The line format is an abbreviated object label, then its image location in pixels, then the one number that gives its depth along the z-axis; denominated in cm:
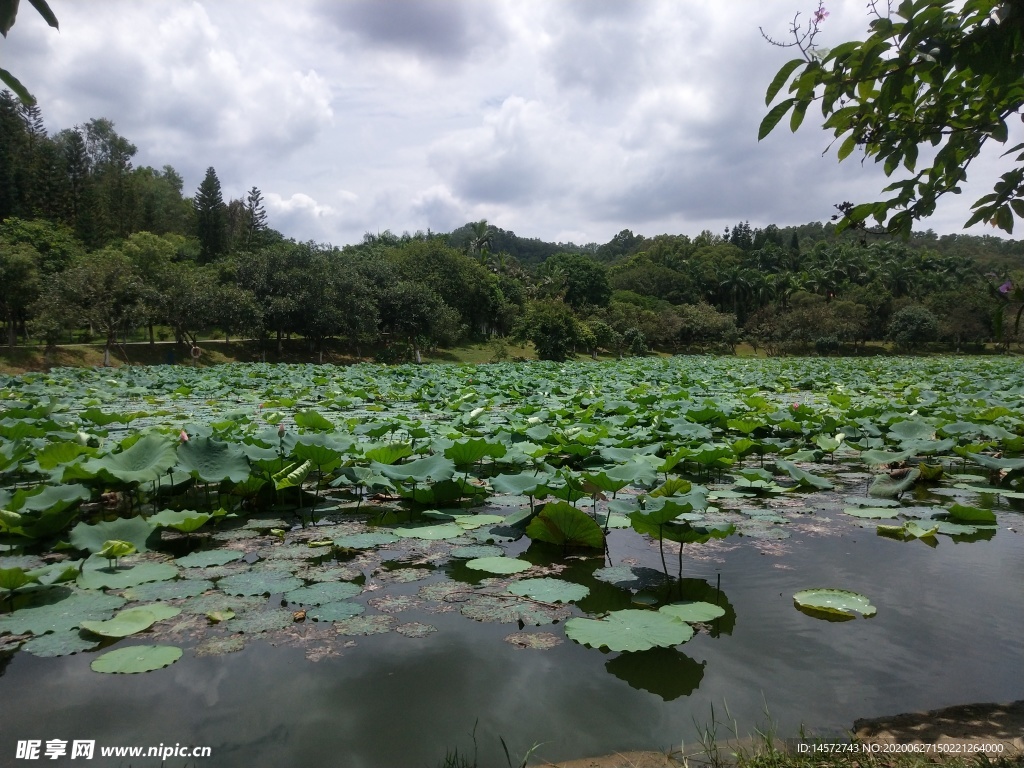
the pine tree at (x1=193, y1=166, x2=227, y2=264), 4694
